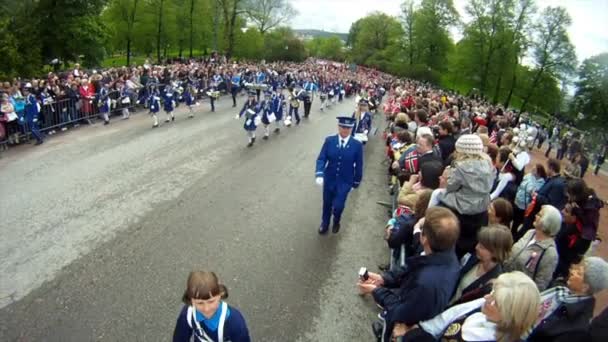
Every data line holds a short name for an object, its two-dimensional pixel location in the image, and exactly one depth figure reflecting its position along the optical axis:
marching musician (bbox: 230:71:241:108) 21.17
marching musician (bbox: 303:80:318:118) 19.03
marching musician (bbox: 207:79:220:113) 18.53
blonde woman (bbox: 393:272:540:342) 2.18
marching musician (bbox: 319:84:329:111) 24.12
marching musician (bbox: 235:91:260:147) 12.43
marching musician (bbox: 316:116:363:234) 6.46
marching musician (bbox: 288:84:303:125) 17.09
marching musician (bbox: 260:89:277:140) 13.29
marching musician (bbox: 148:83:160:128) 14.23
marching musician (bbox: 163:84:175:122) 15.29
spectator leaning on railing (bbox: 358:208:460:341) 2.66
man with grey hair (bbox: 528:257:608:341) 2.50
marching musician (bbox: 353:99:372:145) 12.24
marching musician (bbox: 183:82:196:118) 16.77
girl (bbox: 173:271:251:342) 2.40
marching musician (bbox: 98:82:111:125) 14.14
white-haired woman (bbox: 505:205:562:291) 3.42
